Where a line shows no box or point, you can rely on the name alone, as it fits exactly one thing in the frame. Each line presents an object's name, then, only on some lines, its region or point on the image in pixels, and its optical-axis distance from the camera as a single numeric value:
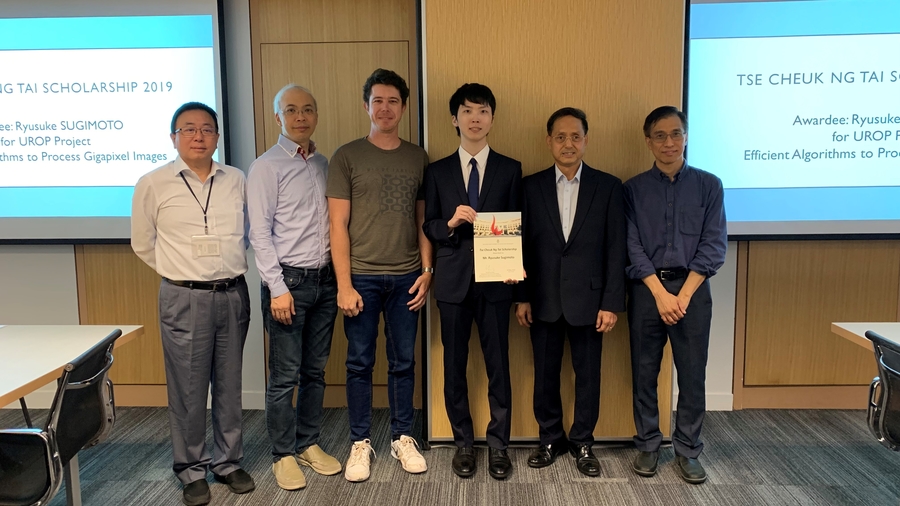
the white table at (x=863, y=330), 2.20
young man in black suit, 2.53
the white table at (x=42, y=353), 1.83
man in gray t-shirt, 2.52
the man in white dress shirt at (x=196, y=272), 2.35
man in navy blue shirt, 2.55
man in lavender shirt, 2.44
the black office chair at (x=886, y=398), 1.91
